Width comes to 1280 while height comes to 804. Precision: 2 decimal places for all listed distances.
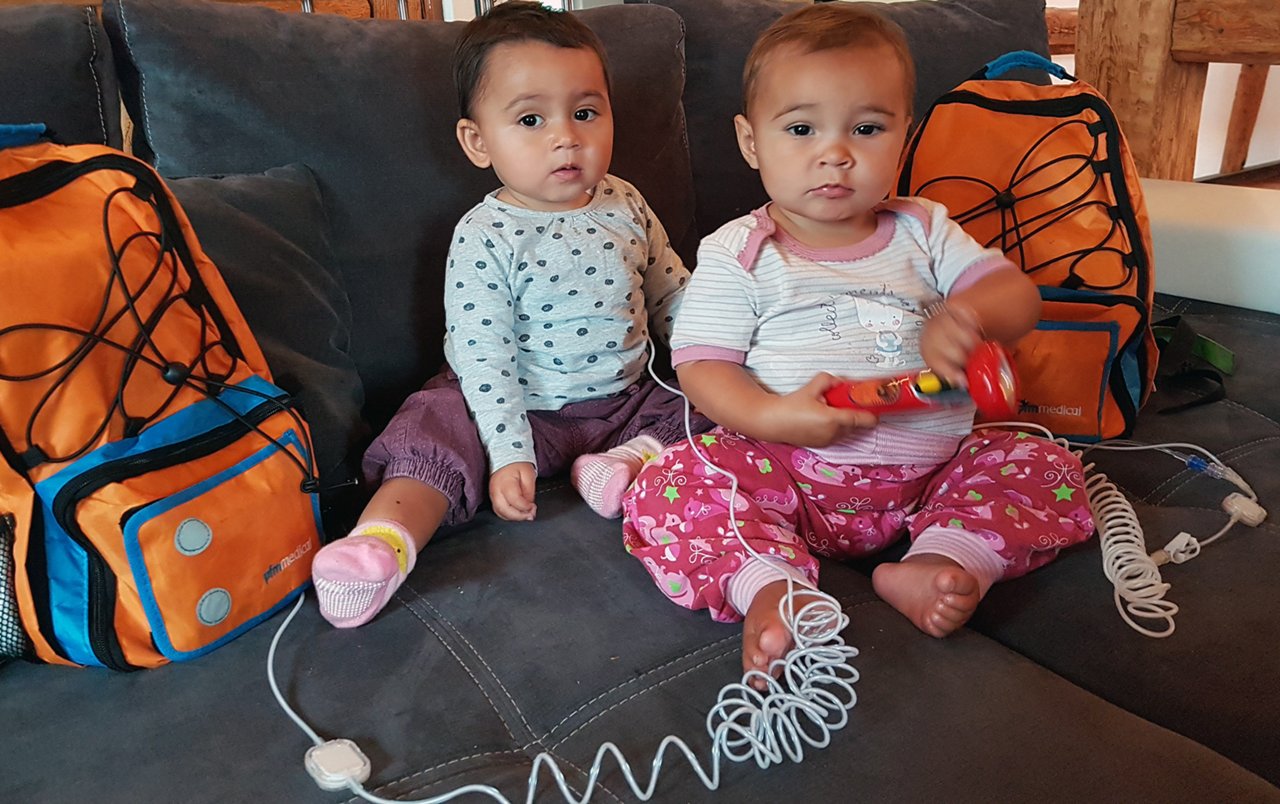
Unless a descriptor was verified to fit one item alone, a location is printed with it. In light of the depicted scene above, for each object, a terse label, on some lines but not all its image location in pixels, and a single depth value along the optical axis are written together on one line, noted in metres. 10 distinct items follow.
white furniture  1.59
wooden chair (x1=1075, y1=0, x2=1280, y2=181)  2.14
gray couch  0.74
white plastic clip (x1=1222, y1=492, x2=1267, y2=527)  1.05
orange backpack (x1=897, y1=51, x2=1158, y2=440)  1.27
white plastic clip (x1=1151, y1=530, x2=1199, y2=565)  0.99
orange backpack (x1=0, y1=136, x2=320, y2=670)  0.83
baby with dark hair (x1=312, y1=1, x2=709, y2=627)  1.13
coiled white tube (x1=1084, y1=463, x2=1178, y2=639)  0.92
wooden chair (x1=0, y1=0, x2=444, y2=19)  2.59
